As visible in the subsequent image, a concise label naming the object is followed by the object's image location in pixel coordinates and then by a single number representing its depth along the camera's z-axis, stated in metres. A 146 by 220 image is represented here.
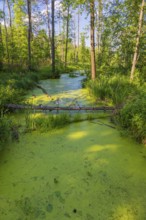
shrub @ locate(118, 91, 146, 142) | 3.00
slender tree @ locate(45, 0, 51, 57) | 14.60
